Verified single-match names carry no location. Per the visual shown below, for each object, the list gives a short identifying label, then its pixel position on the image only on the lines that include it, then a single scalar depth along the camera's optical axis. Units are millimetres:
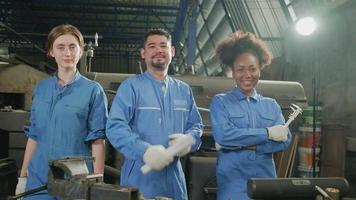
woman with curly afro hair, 1620
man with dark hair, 1591
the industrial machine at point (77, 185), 900
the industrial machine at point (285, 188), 1101
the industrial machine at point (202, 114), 2359
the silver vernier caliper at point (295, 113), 1828
